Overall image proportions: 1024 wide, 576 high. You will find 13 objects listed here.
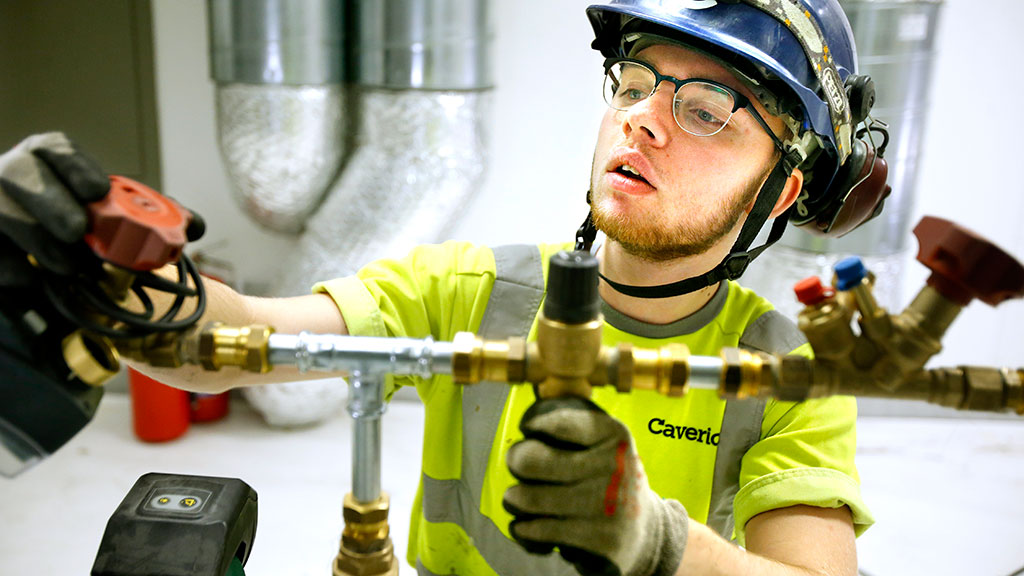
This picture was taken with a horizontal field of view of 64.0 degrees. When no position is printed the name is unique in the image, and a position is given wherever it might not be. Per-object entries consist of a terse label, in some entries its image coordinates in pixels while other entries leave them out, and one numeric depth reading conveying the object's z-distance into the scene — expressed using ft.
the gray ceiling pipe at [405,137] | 6.88
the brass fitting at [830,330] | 2.39
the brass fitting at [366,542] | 2.55
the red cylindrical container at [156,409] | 7.70
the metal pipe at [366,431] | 2.45
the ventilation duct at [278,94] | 6.89
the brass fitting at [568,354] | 2.36
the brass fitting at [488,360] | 2.43
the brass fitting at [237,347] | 2.46
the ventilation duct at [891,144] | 6.56
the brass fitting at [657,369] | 2.40
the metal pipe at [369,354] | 2.39
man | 3.31
